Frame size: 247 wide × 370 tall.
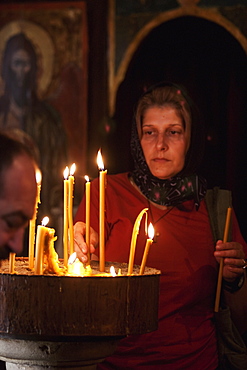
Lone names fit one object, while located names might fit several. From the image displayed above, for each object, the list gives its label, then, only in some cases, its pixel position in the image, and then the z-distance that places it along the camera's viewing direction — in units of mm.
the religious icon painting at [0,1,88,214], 4084
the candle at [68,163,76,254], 2639
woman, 2946
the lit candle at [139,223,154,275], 2544
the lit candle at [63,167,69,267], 2649
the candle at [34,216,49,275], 2475
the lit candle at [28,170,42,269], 2659
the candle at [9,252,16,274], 2535
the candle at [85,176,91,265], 2623
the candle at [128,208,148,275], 2562
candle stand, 2429
